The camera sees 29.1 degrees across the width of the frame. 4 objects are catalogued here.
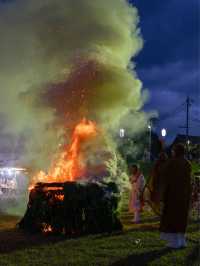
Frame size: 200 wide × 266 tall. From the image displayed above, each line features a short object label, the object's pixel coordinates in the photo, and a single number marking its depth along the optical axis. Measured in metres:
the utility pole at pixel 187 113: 25.43
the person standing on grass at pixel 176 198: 7.38
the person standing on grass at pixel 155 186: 7.91
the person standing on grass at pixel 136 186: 11.23
